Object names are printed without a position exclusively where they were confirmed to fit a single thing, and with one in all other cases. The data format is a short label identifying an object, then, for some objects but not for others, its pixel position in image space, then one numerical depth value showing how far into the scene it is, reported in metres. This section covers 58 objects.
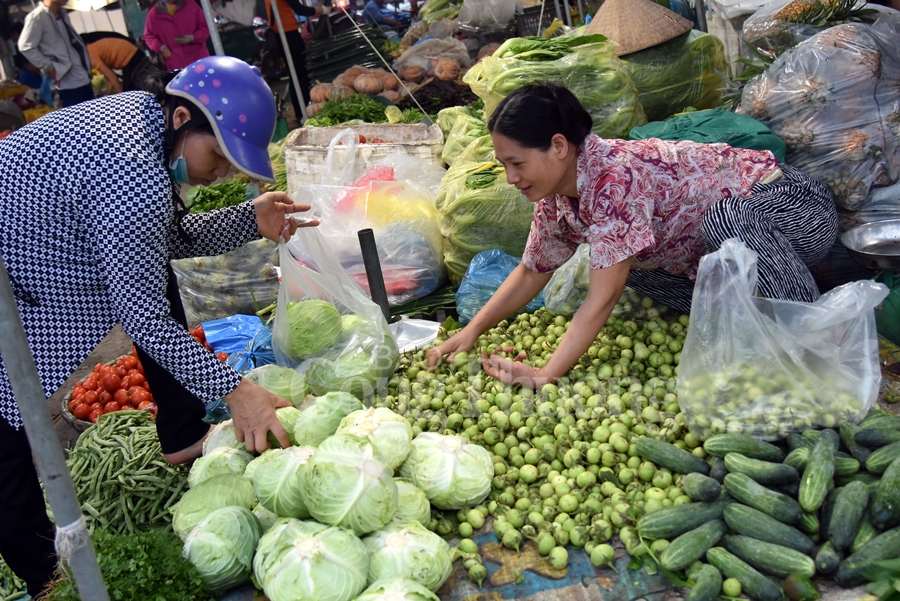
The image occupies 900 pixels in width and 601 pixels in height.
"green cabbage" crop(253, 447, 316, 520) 2.00
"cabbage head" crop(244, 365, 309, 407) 2.70
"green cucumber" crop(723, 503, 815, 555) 1.81
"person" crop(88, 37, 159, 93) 8.88
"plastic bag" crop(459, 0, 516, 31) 8.29
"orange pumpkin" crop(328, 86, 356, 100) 7.64
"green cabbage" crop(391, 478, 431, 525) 2.04
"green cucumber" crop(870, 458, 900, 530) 1.77
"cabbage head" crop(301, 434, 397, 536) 1.88
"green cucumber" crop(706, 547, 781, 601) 1.73
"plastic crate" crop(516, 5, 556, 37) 7.98
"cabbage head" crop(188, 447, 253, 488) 2.34
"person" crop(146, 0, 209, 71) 8.37
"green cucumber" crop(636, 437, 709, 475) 2.13
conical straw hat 4.18
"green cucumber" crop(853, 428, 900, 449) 1.98
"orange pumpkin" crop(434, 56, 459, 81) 7.40
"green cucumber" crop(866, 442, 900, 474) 1.89
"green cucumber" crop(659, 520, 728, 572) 1.83
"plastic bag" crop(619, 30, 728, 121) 4.25
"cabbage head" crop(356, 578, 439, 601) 1.70
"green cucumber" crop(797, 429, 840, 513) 1.86
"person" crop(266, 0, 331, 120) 9.27
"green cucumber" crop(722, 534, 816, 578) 1.75
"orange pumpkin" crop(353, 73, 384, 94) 7.65
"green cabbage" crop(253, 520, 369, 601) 1.76
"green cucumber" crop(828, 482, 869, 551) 1.78
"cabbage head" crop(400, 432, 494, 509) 2.18
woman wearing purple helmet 2.00
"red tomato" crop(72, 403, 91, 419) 3.63
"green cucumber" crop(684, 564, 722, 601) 1.74
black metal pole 3.55
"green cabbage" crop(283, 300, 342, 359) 2.91
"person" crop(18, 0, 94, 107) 7.66
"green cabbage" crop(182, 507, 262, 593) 1.96
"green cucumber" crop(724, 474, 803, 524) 1.86
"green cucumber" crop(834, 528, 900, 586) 1.69
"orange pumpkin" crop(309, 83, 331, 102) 7.86
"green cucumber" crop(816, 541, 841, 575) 1.75
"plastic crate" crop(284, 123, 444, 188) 5.06
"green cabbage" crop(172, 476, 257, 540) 2.08
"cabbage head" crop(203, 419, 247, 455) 2.50
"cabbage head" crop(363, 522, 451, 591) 1.84
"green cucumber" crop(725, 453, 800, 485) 1.94
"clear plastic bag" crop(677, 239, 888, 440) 2.15
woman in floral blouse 2.43
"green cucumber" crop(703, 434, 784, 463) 2.05
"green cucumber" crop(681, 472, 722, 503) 1.98
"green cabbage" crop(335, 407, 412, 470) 2.19
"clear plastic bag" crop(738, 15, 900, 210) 3.18
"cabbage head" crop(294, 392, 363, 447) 2.35
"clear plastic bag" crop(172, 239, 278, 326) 4.20
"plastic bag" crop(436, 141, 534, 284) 3.91
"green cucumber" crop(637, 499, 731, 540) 1.92
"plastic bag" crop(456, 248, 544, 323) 3.61
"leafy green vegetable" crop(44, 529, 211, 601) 1.83
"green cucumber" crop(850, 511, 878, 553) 1.77
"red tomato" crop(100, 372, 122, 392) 3.75
